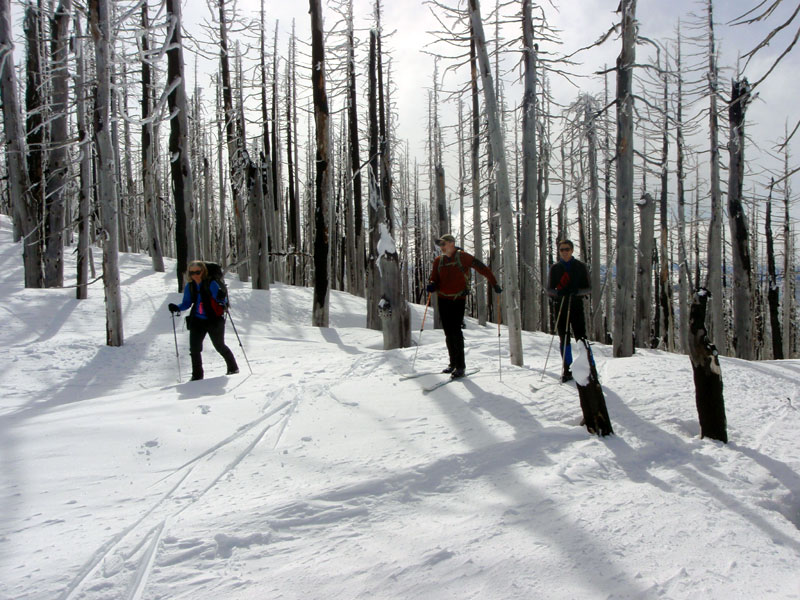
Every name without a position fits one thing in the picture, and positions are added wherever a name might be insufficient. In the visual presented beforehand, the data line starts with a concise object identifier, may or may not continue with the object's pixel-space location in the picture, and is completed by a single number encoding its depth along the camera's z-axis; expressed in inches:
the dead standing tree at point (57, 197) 470.1
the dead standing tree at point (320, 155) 481.7
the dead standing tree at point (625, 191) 336.8
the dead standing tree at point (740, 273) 475.2
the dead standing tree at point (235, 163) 657.2
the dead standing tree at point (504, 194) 267.9
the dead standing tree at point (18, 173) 464.4
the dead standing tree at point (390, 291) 367.6
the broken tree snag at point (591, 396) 154.9
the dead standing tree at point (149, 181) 665.6
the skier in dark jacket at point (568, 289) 232.8
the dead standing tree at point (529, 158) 454.9
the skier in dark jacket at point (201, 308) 251.9
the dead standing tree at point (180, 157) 447.5
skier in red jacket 230.1
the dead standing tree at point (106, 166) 321.7
